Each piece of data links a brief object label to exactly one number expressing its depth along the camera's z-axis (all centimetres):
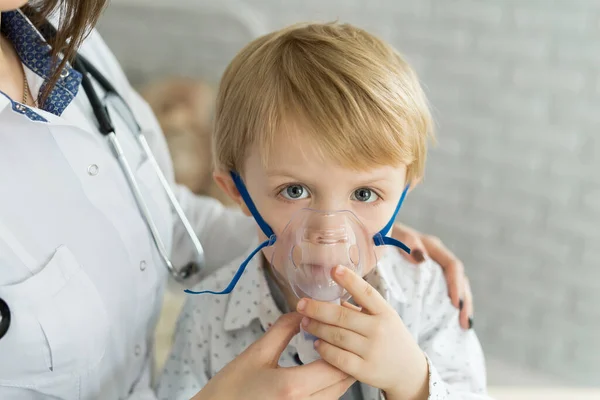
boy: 96
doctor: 98
